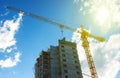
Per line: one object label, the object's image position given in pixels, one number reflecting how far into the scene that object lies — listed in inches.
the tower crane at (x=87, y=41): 2829.7
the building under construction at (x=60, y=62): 3353.8
